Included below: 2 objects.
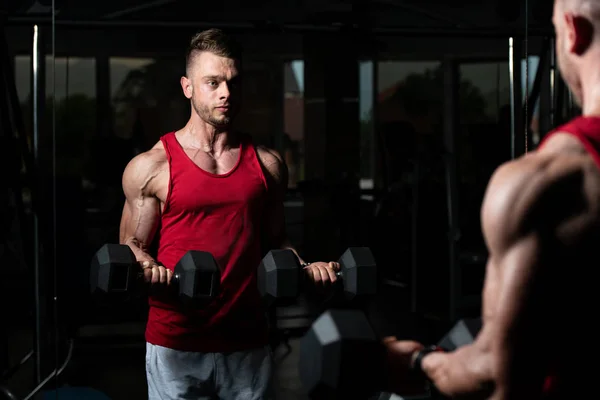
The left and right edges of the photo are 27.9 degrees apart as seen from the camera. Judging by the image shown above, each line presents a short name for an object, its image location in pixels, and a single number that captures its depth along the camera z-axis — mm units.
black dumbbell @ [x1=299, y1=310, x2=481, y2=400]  2164
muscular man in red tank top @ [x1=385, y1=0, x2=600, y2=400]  1944
